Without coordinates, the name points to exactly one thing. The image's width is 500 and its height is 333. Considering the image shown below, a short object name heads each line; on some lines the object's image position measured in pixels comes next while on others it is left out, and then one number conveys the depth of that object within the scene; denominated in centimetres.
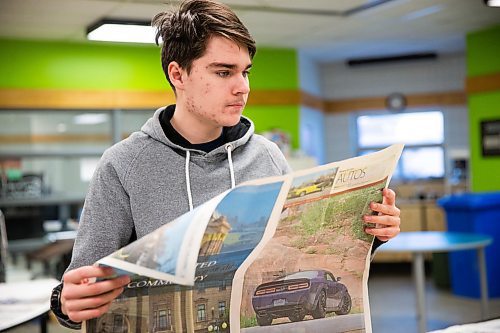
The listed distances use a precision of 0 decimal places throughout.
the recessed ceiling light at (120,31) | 679
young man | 154
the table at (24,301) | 278
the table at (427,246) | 534
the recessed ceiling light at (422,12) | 726
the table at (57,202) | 758
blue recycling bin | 727
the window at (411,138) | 1035
